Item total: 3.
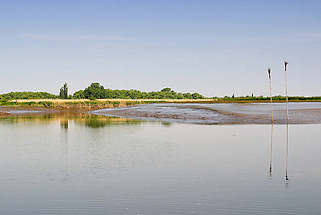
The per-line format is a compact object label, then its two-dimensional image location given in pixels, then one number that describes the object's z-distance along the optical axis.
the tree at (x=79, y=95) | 186.27
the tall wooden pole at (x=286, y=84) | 44.97
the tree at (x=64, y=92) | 138.38
